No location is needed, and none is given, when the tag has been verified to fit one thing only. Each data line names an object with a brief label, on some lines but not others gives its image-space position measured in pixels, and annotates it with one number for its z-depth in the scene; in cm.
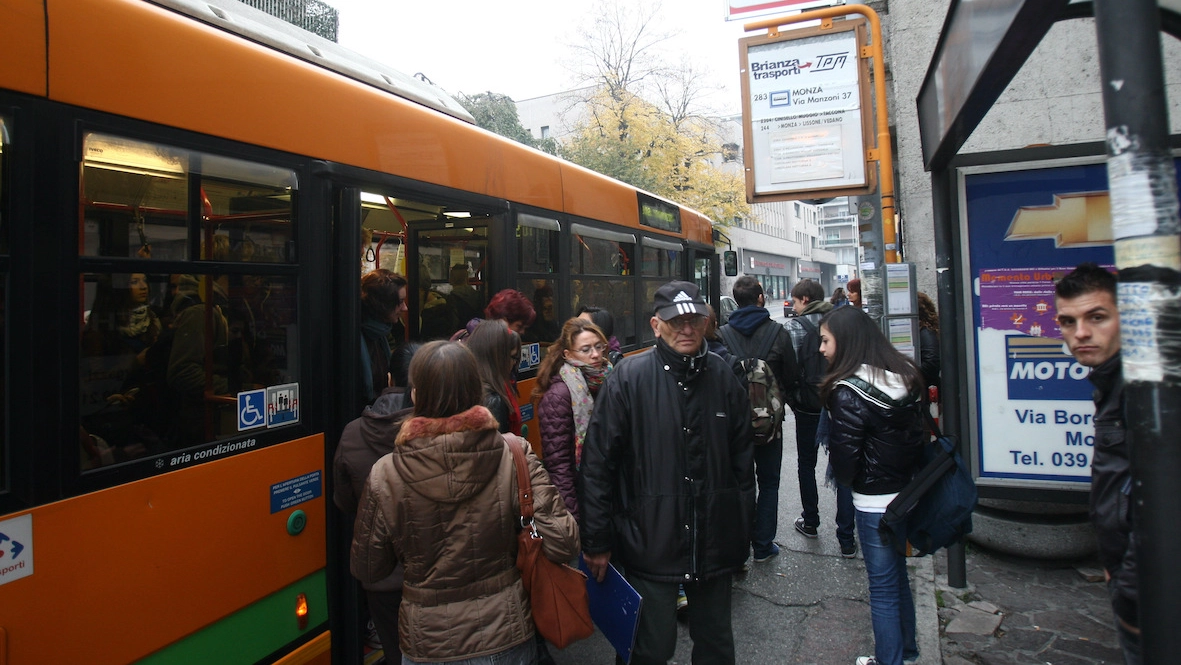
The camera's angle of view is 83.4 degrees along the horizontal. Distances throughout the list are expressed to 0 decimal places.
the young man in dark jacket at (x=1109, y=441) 203
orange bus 193
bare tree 2825
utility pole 130
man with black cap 270
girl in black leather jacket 306
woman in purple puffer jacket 323
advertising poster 411
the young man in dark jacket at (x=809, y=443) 479
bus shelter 397
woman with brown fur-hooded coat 212
